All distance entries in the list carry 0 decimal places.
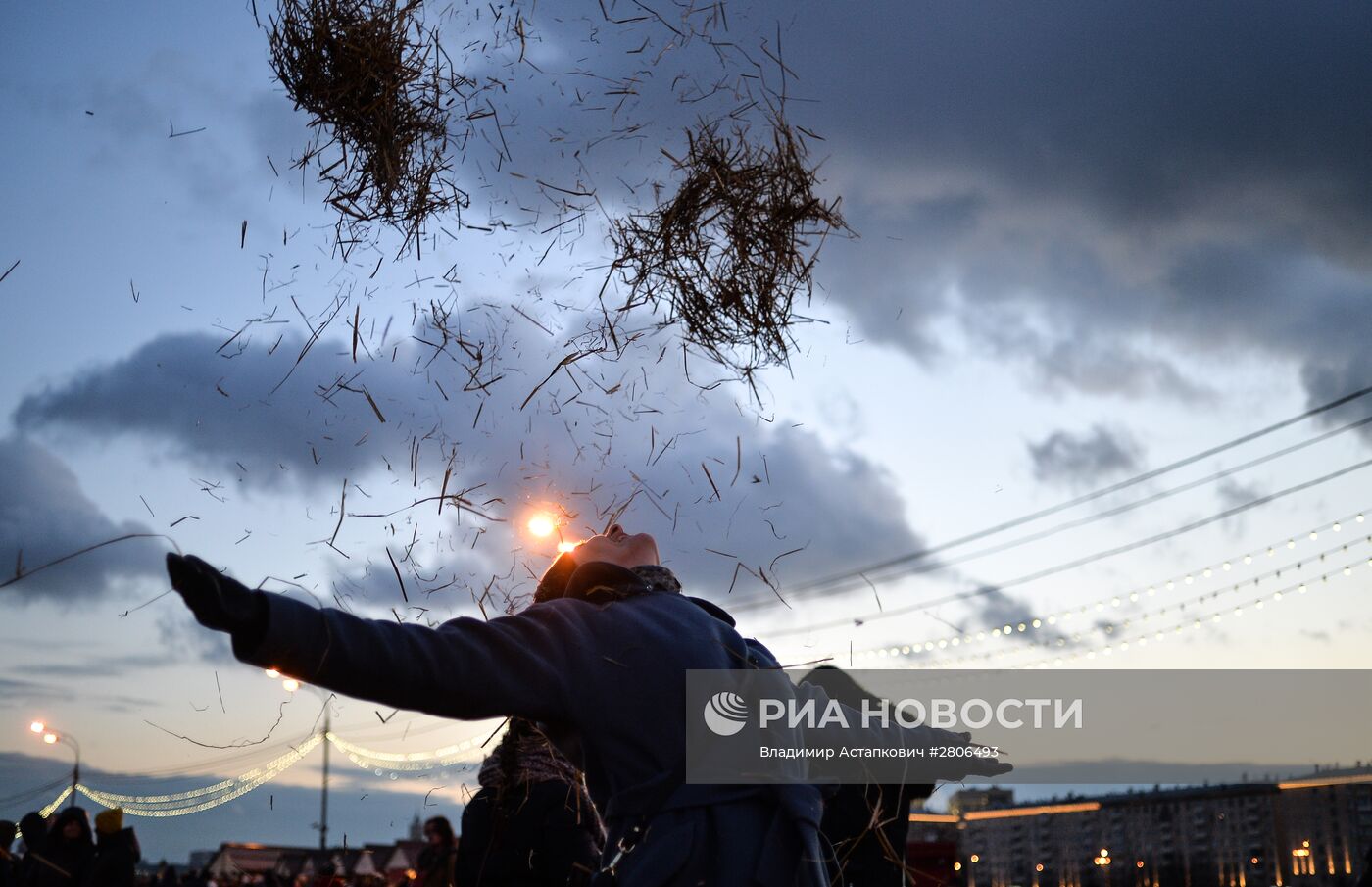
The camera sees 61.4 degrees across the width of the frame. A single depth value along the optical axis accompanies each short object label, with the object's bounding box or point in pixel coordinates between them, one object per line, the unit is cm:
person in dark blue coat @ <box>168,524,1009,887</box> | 191
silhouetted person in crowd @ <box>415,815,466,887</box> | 516
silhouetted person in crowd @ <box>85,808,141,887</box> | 621
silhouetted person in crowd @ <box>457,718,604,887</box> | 323
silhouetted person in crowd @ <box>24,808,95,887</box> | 623
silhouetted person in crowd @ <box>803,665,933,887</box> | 265
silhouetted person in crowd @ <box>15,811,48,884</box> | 642
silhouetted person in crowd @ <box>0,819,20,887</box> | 581
